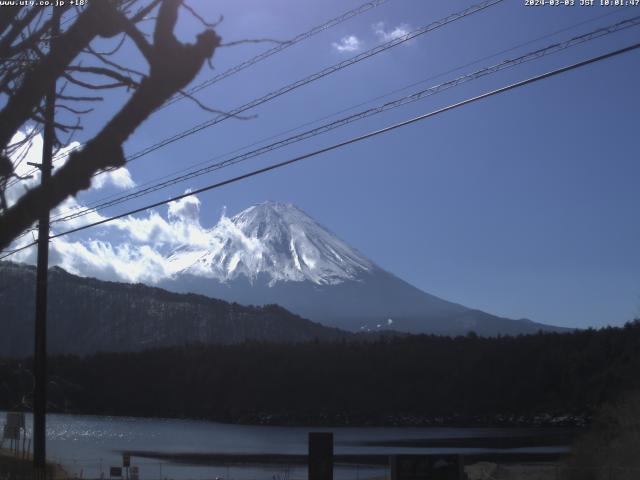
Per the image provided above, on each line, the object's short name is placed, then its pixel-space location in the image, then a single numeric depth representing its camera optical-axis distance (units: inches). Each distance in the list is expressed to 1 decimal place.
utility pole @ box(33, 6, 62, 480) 823.7
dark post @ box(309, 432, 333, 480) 652.7
